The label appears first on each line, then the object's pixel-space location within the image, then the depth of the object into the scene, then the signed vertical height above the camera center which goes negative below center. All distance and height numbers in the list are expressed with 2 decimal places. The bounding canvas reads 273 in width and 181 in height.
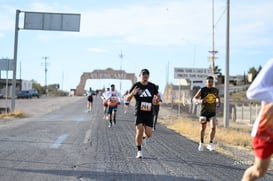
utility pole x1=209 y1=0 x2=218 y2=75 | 39.36 +3.35
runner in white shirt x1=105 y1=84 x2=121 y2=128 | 20.91 -0.26
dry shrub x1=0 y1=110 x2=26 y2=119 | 27.63 -1.42
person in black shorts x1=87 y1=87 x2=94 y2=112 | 35.34 -0.26
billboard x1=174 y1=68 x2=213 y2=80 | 28.28 +1.29
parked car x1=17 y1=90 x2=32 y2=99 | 74.93 -0.51
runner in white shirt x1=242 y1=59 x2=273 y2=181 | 4.96 -0.28
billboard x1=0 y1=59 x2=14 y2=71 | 30.36 +1.64
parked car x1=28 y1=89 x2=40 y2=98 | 77.32 -0.32
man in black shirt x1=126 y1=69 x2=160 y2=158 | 10.65 -0.16
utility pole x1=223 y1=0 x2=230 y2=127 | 23.75 +0.16
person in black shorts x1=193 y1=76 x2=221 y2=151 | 12.33 -0.17
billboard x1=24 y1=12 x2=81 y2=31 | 30.53 +4.38
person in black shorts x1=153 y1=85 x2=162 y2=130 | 20.25 -0.70
